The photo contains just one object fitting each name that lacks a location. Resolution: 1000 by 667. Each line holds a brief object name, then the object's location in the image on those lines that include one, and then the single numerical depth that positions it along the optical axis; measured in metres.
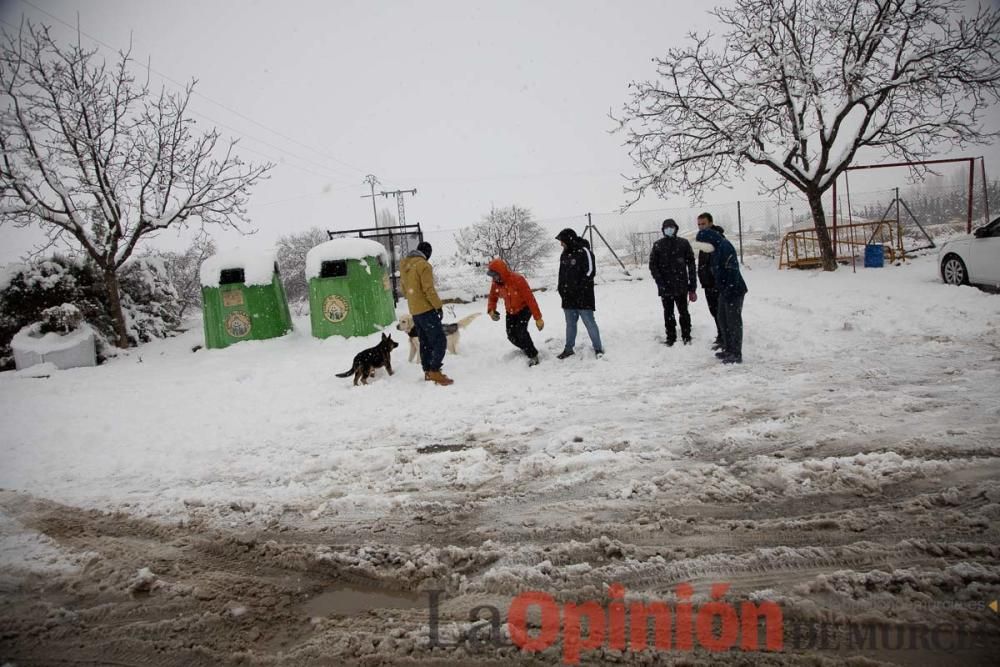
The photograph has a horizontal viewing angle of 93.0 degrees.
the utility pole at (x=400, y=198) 41.44
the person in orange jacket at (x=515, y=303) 6.73
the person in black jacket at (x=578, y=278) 6.60
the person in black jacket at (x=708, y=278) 6.51
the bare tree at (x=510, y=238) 35.40
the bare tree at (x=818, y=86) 12.49
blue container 13.95
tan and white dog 7.20
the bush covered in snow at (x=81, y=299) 10.16
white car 8.66
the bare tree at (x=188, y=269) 33.34
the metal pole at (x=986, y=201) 15.25
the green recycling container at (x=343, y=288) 9.48
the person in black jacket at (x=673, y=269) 6.59
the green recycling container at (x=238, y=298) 9.77
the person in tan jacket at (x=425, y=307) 6.13
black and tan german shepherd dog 6.54
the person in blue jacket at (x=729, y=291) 5.77
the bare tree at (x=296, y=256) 44.47
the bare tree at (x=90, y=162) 11.10
